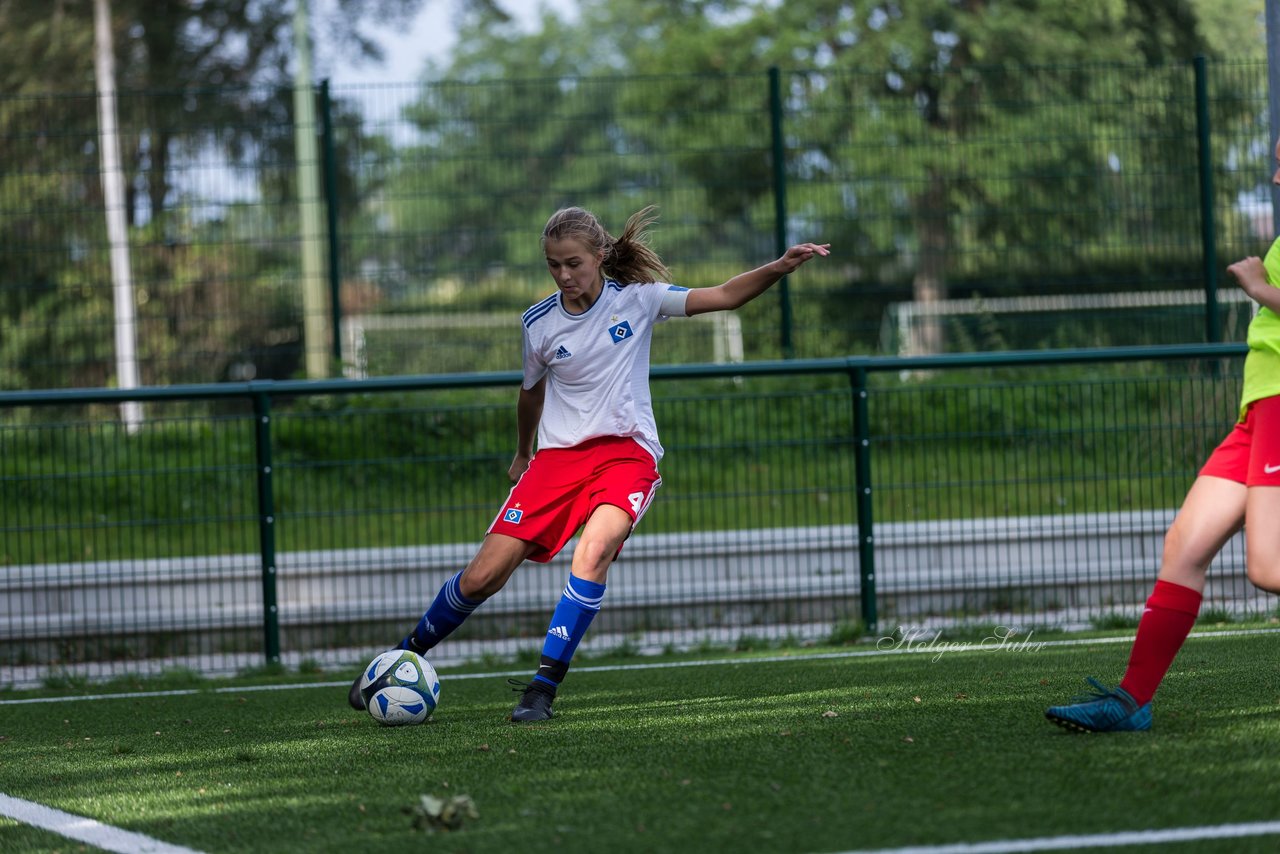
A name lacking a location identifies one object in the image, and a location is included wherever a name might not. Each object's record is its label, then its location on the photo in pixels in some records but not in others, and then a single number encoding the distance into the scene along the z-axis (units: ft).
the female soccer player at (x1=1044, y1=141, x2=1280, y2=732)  28.68
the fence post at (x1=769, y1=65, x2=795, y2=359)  80.38
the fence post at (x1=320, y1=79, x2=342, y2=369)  77.66
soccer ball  37.06
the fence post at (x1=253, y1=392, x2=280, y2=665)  53.21
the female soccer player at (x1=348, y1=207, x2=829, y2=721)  36.91
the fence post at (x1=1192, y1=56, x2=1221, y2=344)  82.12
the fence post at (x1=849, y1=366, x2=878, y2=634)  54.65
